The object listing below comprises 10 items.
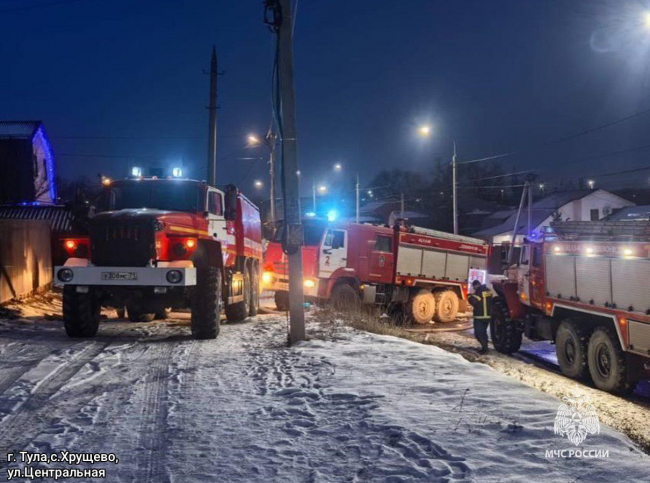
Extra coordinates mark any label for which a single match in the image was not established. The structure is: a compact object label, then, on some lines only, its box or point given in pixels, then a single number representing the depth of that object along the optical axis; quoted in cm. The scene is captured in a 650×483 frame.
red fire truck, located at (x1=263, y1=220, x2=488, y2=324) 1803
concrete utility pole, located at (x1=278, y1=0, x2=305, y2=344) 1022
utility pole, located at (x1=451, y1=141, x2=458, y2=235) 3003
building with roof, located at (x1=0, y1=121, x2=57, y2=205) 3753
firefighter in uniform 1423
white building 5488
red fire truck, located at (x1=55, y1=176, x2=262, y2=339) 1001
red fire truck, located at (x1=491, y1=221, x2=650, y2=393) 934
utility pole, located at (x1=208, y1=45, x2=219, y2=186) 2728
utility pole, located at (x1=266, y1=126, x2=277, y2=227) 3198
